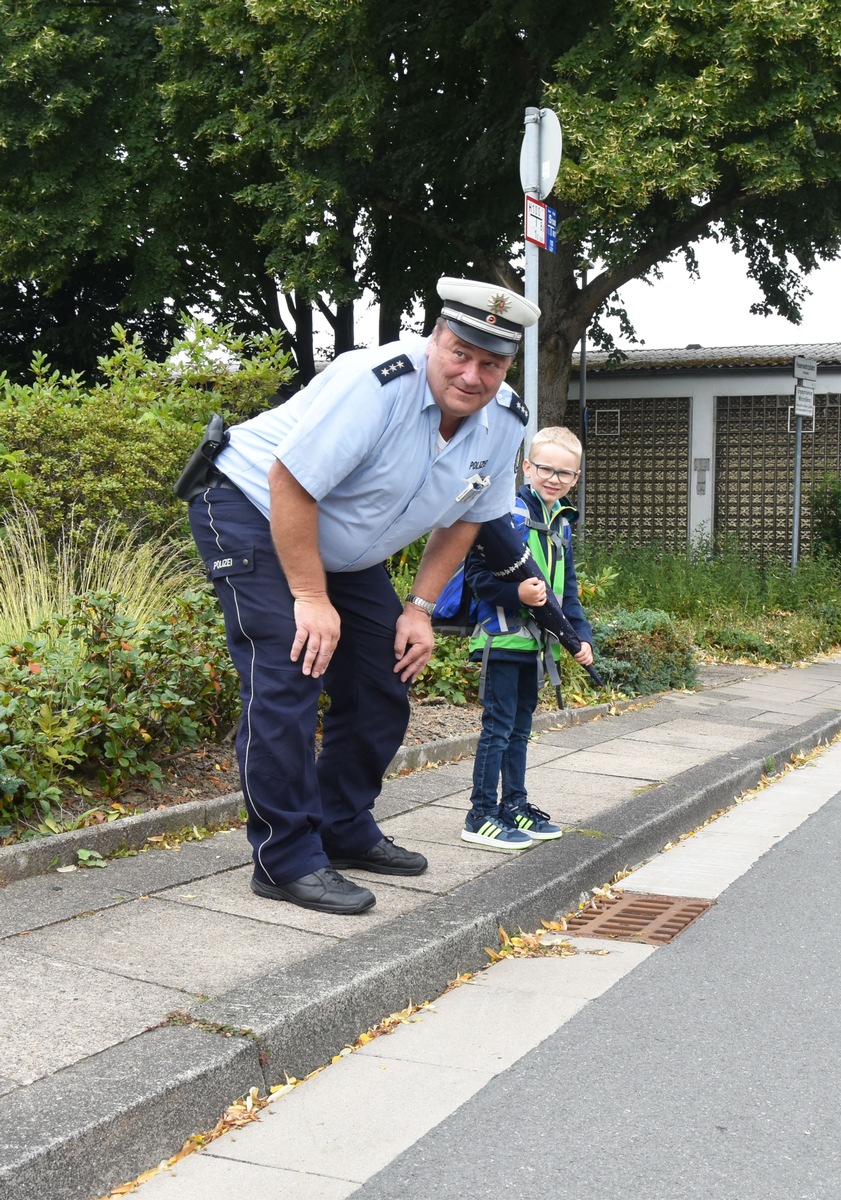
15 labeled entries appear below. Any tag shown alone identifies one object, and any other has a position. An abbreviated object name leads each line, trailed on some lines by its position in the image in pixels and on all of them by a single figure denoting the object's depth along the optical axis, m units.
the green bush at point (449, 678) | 8.24
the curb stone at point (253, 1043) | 2.60
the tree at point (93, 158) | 19.36
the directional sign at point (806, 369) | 14.54
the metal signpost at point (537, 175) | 7.91
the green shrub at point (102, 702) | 4.91
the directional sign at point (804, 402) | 14.60
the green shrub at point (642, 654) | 9.94
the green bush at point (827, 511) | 20.06
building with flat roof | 21.50
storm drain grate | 4.61
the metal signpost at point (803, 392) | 14.59
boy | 5.15
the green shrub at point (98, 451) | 8.16
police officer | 3.90
